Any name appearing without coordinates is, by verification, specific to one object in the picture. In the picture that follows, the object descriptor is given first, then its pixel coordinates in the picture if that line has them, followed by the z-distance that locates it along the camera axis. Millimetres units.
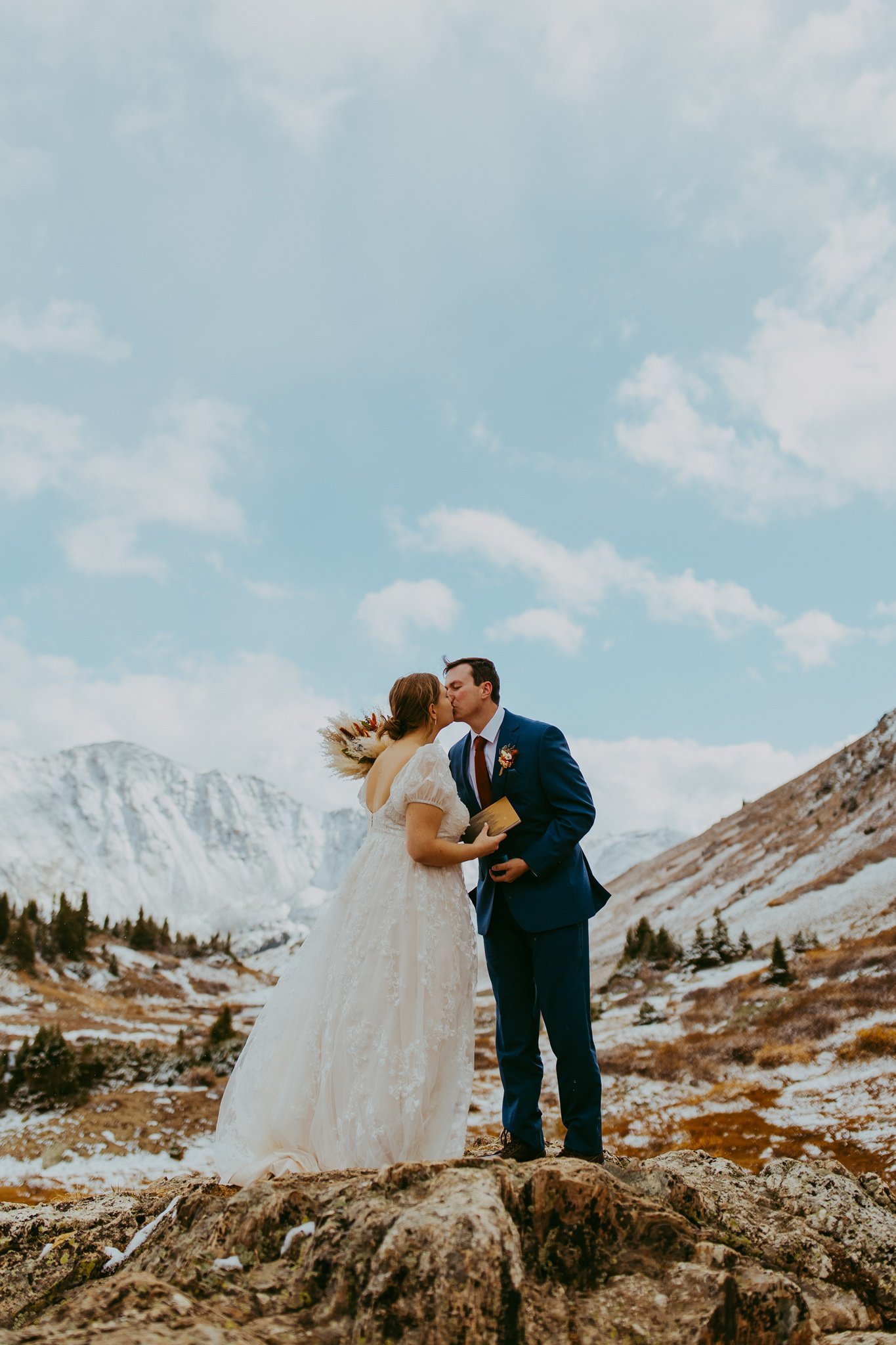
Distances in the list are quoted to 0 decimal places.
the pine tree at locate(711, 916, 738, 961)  44500
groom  5410
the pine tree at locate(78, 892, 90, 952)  70562
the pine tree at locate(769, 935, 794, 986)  33062
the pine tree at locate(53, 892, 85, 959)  68438
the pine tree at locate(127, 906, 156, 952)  83688
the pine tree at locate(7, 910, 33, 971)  58500
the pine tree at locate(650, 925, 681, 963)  50656
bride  5367
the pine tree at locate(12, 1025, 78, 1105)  24500
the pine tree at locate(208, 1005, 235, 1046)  31734
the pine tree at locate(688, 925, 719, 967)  44719
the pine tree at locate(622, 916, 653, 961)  52000
